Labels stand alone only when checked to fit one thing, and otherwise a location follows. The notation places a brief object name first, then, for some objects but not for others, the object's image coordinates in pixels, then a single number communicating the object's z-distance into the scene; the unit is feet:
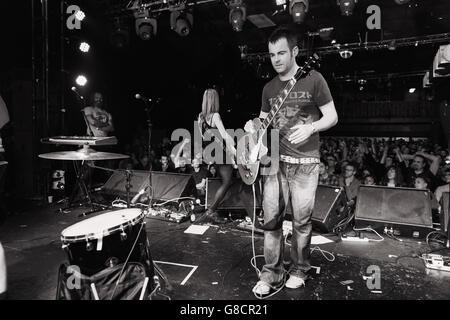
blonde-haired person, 12.72
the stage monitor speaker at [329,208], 13.25
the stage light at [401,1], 19.30
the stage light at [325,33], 29.91
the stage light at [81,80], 19.39
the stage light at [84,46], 22.07
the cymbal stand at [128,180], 15.49
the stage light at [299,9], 21.49
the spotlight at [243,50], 38.04
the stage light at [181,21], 23.86
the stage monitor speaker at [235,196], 15.42
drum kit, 6.77
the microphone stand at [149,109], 15.90
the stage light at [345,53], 33.03
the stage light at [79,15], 20.45
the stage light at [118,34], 24.41
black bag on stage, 6.77
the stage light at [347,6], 20.59
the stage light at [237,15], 22.93
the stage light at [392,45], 30.28
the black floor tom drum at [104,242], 6.78
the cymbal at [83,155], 13.41
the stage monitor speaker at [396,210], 12.83
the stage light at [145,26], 23.79
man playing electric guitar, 7.82
